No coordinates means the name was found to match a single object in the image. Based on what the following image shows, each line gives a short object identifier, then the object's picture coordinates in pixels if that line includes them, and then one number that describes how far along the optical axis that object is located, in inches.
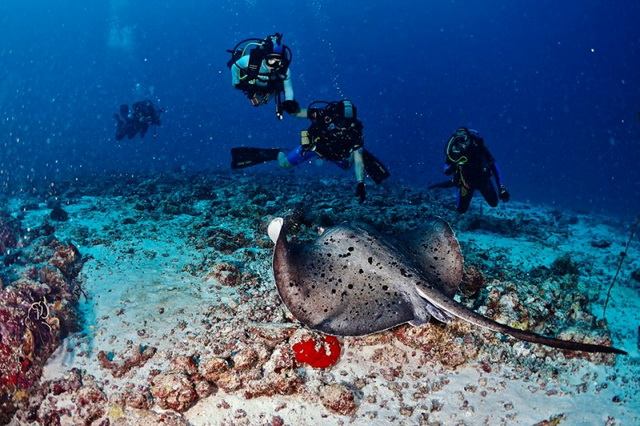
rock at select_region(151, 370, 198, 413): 117.3
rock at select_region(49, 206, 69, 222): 314.4
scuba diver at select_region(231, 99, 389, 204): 287.9
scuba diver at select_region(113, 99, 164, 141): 719.1
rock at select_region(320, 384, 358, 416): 118.5
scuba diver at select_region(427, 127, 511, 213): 326.0
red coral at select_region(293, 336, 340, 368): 130.6
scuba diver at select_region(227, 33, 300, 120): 294.0
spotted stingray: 116.5
